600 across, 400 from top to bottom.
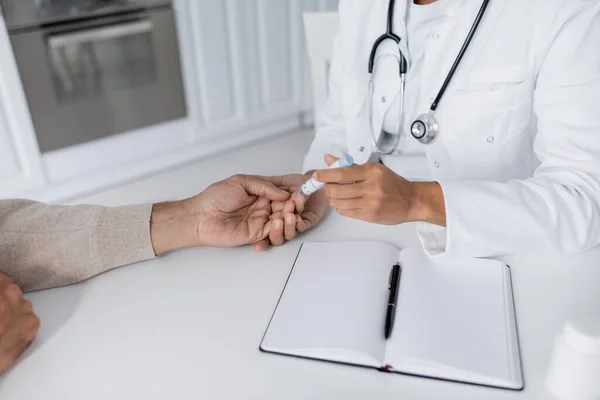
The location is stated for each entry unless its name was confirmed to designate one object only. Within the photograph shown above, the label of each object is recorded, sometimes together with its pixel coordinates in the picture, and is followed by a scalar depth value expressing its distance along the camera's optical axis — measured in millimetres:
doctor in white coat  868
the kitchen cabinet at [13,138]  1748
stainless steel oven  1838
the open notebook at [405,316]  679
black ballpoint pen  733
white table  669
